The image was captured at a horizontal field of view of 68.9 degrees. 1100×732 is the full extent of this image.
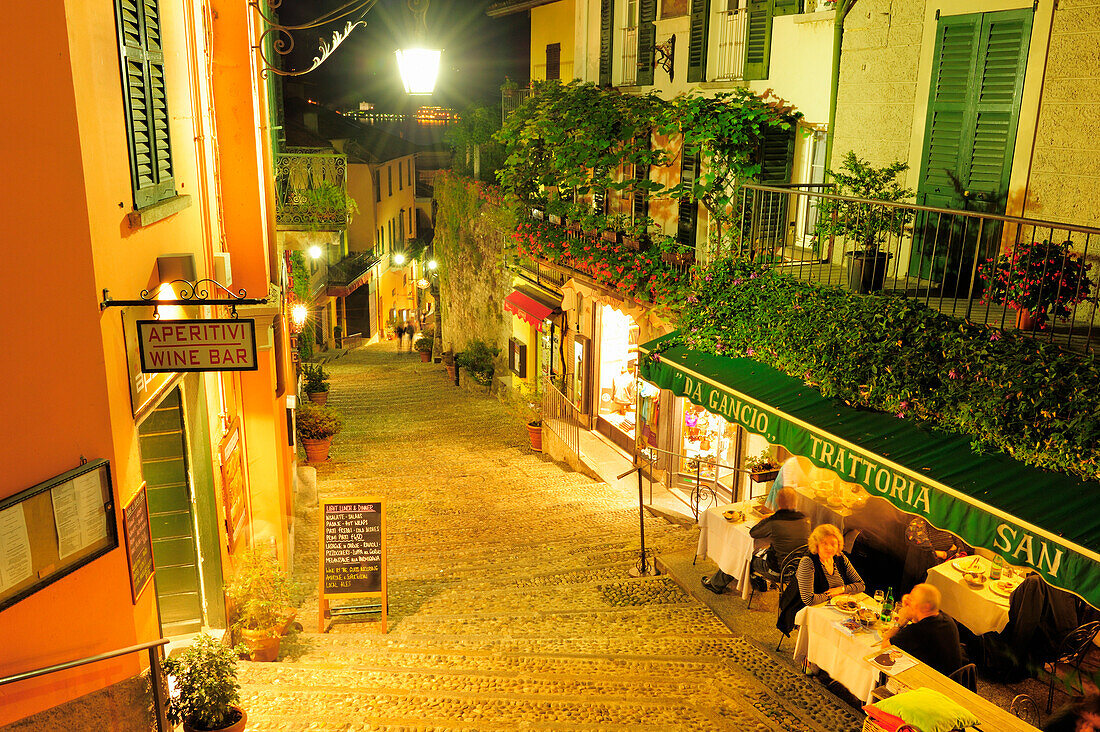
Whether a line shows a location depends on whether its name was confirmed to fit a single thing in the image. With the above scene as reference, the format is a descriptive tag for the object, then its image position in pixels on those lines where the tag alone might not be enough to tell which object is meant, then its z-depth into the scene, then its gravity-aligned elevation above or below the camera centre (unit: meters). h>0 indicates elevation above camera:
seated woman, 8.14 -3.97
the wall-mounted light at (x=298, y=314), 17.72 -3.18
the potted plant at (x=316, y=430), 15.31 -4.85
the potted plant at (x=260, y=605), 7.76 -4.19
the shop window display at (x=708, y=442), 13.17 -4.38
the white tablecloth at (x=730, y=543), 9.24 -4.22
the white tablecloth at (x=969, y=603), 7.96 -4.16
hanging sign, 5.45 -1.21
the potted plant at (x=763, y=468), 11.38 -4.04
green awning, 5.68 -2.37
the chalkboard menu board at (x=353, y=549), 9.02 -4.19
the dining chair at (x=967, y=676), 6.85 -4.13
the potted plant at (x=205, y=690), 5.62 -3.61
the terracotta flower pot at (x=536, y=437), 17.78 -5.68
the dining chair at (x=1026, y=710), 7.14 -4.69
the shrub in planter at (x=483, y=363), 24.09 -5.58
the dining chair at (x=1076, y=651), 7.29 -4.16
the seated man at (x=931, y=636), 6.90 -3.83
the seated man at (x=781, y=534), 8.96 -3.90
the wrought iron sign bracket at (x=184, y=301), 4.90 -0.92
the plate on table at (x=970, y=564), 8.45 -3.96
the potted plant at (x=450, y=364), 27.20 -6.62
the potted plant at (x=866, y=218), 8.71 -0.42
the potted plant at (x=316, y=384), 19.91 -5.25
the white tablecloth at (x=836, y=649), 7.06 -4.20
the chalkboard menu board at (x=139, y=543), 5.19 -2.45
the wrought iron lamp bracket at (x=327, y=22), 8.00 +1.53
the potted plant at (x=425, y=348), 32.44 -6.94
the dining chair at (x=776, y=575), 8.74 -4.26
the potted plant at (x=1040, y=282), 6.92 -0.85
